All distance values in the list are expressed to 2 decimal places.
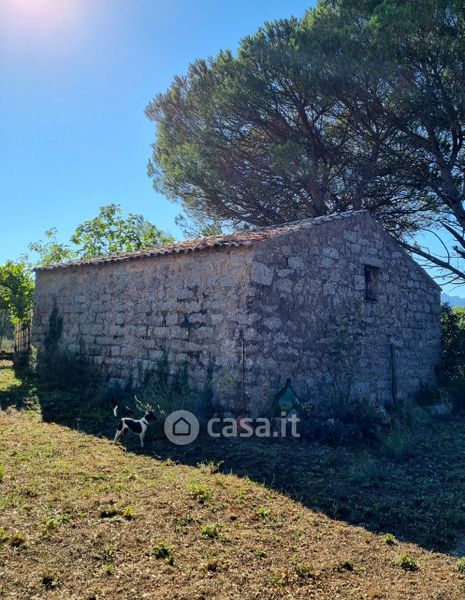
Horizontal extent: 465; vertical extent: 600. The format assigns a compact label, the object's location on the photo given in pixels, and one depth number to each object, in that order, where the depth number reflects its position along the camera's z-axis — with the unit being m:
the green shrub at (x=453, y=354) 10.91
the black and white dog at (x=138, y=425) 7.00
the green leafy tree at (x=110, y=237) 22.61
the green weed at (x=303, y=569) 3.62
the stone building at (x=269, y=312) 7.98
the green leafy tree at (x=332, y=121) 12.48
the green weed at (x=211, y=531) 4.17
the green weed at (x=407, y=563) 3.85
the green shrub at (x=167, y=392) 7.71
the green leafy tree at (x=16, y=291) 14.38
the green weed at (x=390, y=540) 4.27
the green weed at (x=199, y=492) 4.95
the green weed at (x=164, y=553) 3.74
